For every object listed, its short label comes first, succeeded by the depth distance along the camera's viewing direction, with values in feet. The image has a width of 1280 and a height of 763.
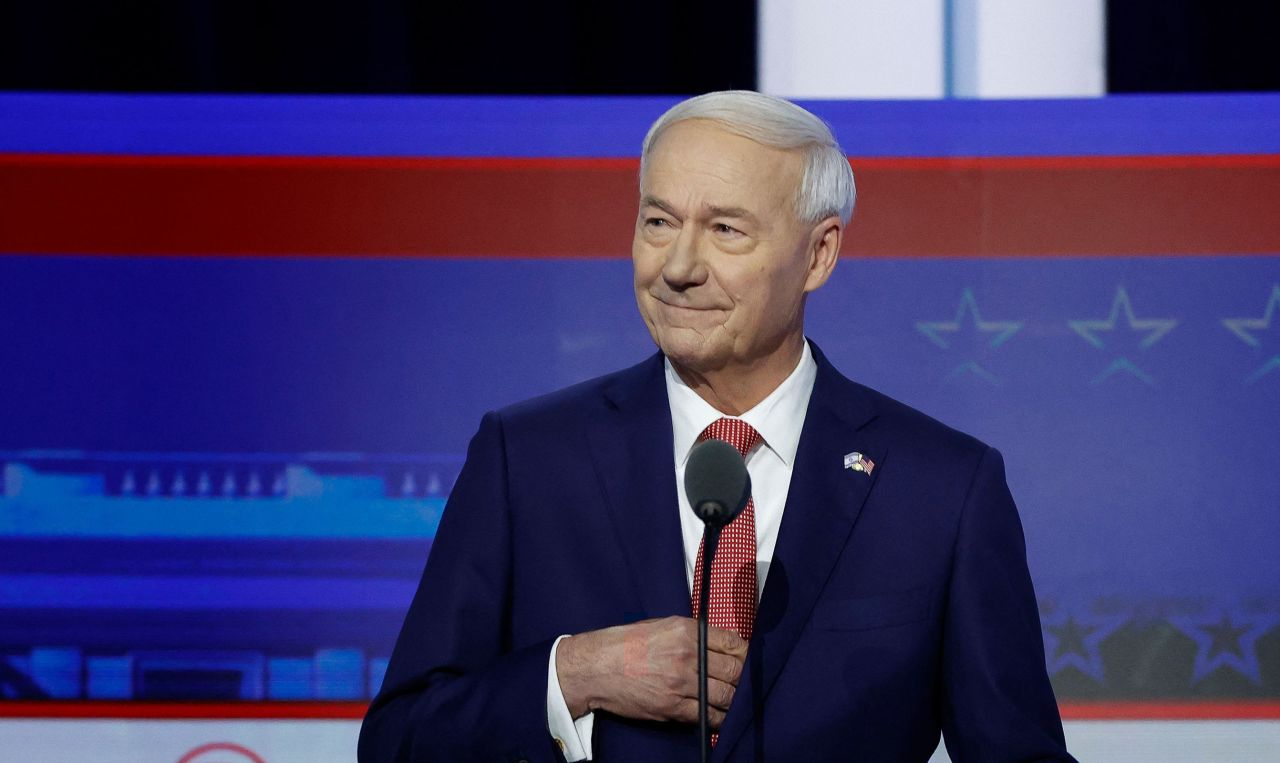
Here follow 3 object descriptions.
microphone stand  22.79
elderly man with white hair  23.30
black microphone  22.74
